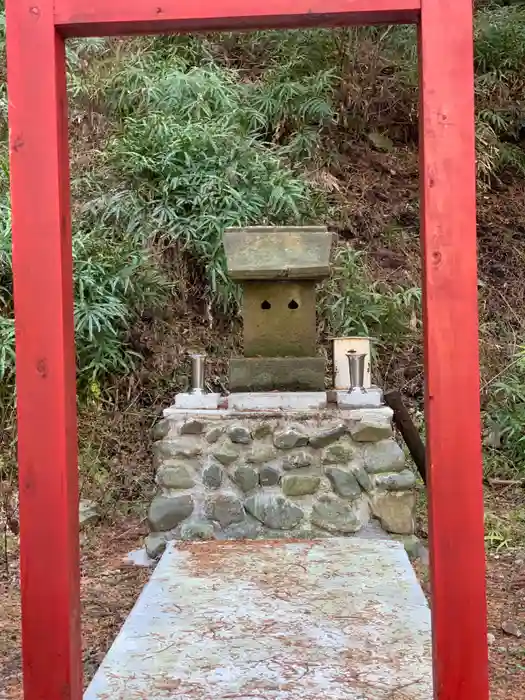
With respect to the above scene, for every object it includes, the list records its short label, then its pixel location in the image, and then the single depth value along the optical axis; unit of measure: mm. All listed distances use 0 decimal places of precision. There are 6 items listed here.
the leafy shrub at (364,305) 5496
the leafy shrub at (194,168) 5578
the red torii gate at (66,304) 1529
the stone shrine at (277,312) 3984
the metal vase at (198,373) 4051
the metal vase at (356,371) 3996
